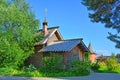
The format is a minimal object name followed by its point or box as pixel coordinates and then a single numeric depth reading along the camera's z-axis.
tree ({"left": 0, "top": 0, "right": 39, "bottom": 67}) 12.23
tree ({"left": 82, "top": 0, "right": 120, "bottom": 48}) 5.21
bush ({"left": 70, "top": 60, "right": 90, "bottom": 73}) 11.26
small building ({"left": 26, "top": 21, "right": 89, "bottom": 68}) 12.71
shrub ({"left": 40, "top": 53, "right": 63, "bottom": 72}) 11.11
